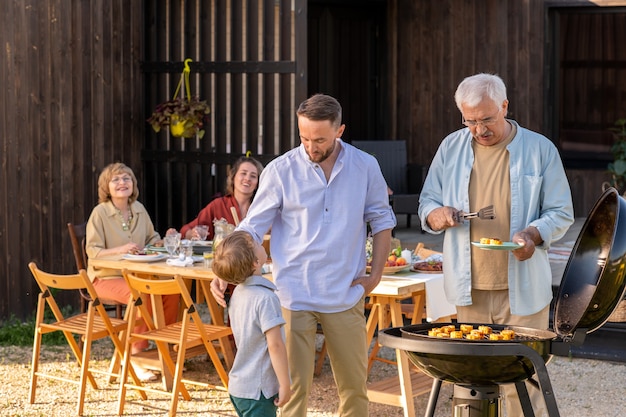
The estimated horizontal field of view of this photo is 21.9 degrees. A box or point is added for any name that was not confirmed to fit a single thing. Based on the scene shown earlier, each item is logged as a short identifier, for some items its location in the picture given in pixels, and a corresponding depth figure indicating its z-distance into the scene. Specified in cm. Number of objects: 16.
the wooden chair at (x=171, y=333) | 823
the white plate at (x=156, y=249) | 978
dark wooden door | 1738
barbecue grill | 497
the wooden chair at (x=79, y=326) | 869
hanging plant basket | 1248
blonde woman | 970
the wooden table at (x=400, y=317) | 810
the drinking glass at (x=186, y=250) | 925
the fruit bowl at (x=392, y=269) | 852
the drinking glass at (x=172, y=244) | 933
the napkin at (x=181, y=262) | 903
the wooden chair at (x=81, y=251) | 1000
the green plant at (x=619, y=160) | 1683
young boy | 586
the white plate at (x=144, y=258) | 933
